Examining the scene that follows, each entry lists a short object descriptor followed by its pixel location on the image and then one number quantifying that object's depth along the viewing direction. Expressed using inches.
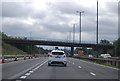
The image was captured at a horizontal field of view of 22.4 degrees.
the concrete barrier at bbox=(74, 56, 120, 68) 1455.5
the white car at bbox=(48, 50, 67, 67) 1300.4
